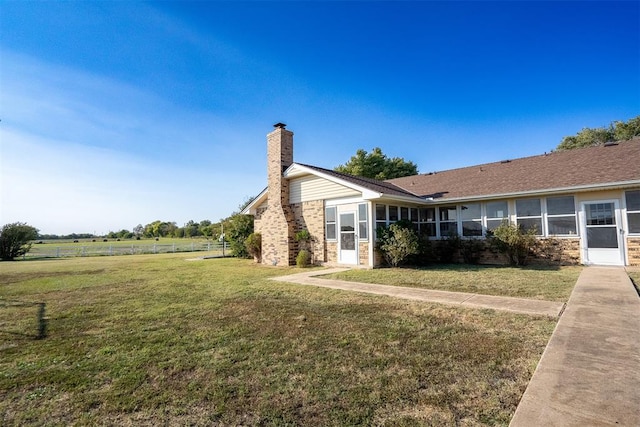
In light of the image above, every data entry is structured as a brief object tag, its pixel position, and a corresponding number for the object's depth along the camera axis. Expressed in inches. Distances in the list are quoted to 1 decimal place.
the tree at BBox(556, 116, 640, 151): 1013.2
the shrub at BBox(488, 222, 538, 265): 455.8
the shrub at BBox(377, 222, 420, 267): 451.2
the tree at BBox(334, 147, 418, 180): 1266.6
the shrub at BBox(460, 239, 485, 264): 508.4
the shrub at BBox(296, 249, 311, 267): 532.7
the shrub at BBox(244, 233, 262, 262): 641.0
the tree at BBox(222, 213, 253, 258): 796.0
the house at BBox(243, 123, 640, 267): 418.3
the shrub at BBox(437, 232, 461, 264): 530.9
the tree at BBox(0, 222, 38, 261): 891.4
